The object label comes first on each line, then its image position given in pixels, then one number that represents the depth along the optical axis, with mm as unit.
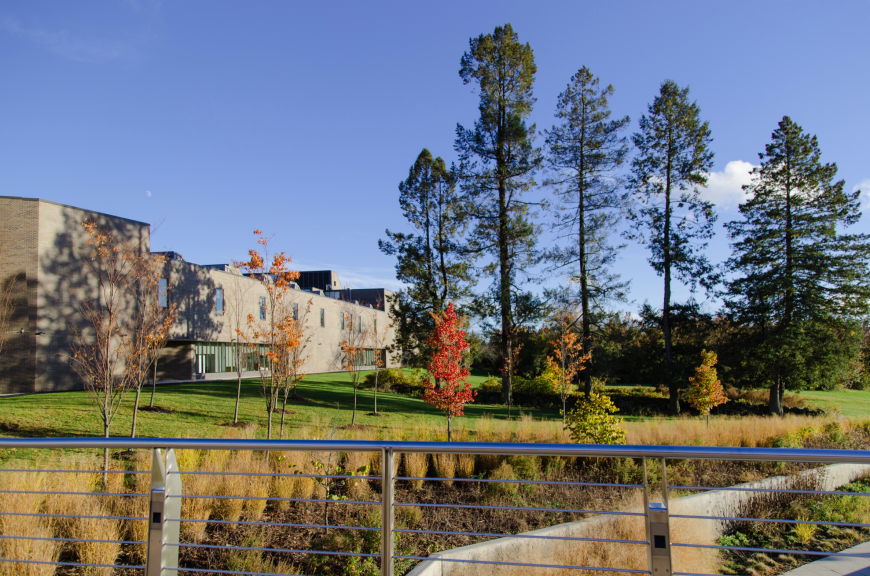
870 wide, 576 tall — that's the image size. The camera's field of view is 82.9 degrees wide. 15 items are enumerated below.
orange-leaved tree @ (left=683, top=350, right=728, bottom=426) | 18016
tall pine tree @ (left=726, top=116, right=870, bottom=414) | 22312
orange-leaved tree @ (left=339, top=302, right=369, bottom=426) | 17922
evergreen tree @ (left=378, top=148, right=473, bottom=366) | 24266
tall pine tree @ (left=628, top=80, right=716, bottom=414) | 24438
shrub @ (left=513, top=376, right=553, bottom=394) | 26344
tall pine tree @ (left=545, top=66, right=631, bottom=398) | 24516
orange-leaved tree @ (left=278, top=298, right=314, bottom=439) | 11258
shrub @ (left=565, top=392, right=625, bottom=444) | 8352
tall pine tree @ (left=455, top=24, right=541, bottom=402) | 23500
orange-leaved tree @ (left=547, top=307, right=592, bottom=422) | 20002
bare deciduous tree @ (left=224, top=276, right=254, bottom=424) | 24844
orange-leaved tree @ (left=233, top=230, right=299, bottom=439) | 10898
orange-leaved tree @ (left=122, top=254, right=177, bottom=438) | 8927
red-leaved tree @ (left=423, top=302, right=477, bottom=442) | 12562
